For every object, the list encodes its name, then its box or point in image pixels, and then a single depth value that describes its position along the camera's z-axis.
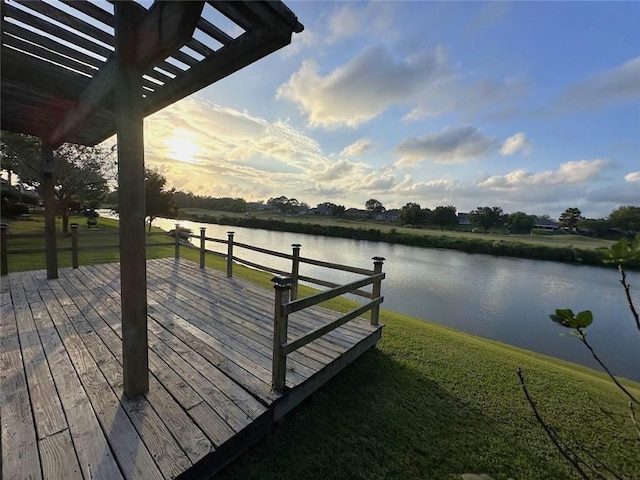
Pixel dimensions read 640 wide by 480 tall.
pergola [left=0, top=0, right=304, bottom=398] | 1.76
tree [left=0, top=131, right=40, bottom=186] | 10.26
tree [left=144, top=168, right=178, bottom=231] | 17.59
